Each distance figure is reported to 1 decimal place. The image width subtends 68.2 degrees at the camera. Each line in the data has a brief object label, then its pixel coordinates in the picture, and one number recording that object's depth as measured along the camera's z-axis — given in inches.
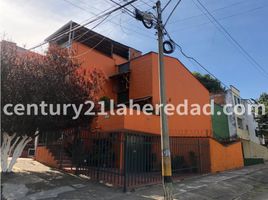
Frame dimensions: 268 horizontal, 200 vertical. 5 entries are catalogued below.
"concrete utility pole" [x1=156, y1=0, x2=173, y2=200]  228.7
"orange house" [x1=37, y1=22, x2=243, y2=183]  465.8
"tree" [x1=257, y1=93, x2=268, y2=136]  986.7
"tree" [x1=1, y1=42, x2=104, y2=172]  300.4
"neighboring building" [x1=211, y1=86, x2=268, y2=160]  876.5
